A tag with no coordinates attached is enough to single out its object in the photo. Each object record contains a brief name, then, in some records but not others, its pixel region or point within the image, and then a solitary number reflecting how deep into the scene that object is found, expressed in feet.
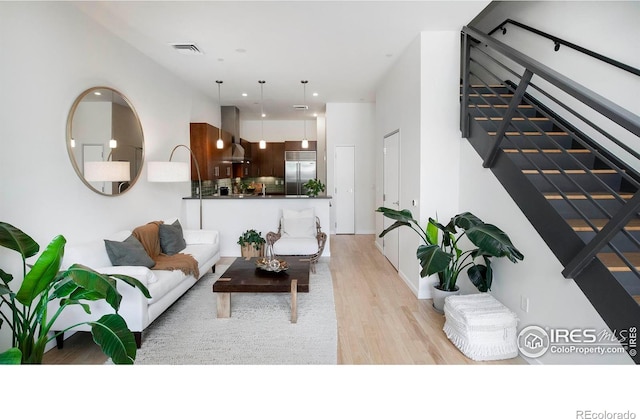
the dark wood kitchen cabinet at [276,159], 32.32
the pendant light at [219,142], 19.49
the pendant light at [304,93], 19.81
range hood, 25.88
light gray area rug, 8.99
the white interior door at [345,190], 26.12
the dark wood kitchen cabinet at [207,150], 20.55
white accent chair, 16.79
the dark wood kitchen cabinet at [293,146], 30.55
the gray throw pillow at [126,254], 10.82
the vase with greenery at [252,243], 18.98
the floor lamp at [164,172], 14.34
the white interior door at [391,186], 16.79
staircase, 6.12
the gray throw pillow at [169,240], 14.40
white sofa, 9.21
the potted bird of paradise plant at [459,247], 8.83
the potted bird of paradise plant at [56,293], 6.03
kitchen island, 20.25
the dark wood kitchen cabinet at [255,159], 32.37
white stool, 8.82
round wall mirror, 10.83
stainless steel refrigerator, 30.45
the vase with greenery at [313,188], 21.24
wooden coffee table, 10.91
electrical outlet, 9.20
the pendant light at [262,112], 20.29
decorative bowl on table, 11.95
